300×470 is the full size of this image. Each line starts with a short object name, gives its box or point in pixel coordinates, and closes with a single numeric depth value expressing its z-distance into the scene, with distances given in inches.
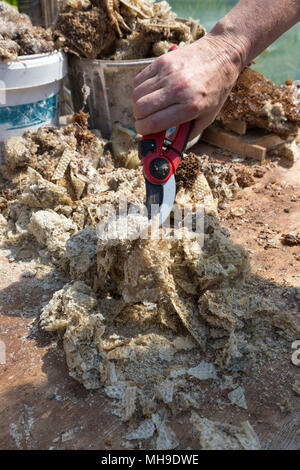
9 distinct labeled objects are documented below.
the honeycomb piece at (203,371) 23.1
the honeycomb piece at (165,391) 22.0
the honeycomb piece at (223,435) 20.3
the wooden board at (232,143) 41.7
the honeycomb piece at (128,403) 21.6
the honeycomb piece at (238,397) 22.1
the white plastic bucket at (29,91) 35.3
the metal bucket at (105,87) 38.2
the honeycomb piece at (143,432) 21.1
